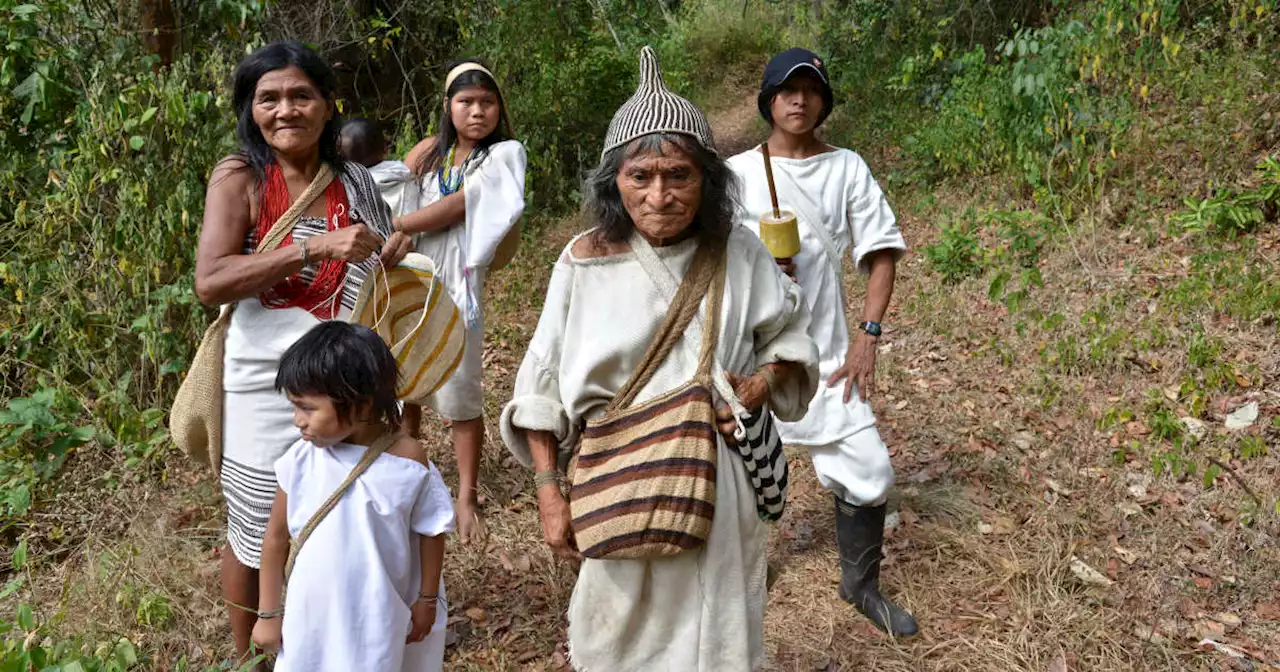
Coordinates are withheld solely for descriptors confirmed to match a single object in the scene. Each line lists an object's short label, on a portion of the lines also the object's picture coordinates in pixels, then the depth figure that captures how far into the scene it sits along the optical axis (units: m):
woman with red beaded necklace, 2.63
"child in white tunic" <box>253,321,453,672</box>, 2.23
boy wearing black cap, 3.33
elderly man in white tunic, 2.20
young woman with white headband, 3.96
